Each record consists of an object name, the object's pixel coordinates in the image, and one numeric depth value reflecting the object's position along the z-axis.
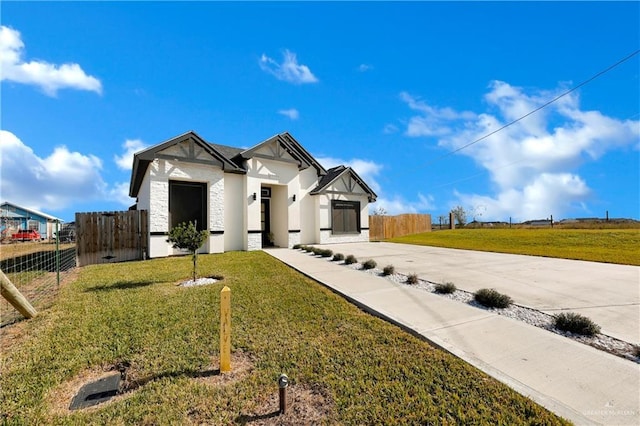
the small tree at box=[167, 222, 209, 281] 7.05
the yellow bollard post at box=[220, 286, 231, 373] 2.89
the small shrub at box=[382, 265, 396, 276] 7.54
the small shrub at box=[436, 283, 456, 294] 5.79
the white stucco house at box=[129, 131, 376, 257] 11.61
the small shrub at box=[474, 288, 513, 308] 4.89
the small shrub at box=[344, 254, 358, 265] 9.38
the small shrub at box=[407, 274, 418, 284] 6.61
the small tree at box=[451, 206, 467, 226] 29.56
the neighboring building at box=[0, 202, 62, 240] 28.11
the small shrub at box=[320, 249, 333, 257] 11.20
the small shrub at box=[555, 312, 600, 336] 3.75
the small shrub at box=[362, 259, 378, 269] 8.43
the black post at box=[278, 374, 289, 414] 2.25
